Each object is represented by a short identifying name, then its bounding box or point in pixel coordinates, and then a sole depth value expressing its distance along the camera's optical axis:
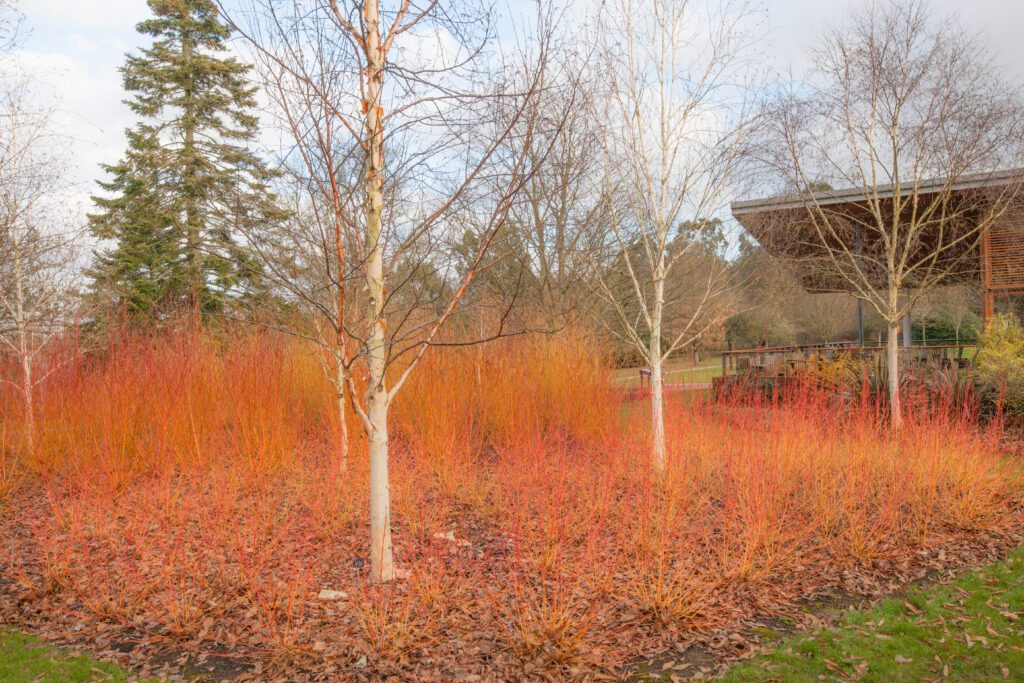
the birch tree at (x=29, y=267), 7.36
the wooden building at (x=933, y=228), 9.31
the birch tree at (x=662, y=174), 6.54
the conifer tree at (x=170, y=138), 14.14
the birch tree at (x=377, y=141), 3.71
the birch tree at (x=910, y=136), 8.62
